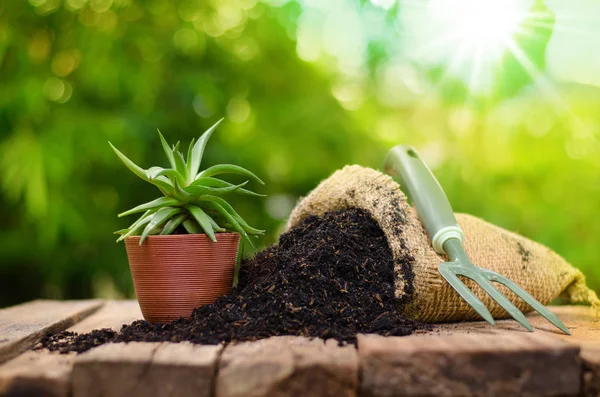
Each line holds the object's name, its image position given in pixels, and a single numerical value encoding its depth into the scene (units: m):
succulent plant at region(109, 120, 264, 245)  1.08
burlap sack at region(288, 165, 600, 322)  1.09
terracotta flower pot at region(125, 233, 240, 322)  1.08
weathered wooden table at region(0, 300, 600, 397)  0.77
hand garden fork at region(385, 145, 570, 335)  1.00
